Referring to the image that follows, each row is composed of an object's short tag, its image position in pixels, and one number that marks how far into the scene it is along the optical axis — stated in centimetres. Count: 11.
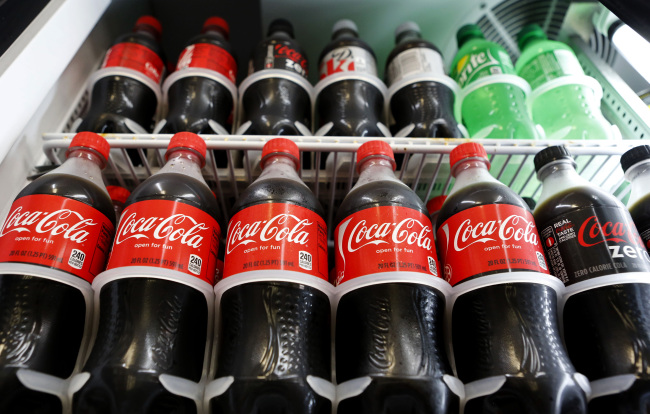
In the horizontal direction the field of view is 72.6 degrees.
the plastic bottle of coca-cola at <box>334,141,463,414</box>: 25
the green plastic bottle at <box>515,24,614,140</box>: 43
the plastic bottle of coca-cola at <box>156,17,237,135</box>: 44
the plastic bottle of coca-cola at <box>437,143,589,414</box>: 24
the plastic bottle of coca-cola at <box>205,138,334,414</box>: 25
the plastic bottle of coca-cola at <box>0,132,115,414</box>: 25
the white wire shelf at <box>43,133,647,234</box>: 37
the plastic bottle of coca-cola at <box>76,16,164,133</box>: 43
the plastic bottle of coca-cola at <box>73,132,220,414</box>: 24
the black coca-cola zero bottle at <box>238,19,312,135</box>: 44
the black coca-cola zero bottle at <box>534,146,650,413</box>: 25
